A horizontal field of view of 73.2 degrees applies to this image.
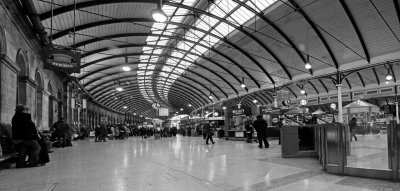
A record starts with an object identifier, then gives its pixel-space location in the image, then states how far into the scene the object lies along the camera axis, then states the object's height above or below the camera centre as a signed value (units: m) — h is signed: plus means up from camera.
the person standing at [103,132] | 22.22 -1.77
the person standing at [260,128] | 11.78 -0.87
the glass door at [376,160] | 4.42 -1.17
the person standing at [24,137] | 6.49 -0.63
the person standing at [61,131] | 13.77 -1.02
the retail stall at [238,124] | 18.13 -1.18
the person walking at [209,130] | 15.52 -1.22
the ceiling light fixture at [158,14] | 7.29 +2.60
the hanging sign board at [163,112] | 32.88 -0.28
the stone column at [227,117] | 19.63 -0.61
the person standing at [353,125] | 14.89 -1.00
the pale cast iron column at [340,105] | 19.64 +0.16
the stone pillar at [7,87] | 8.75 +0.86
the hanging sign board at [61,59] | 10.27 +2.04
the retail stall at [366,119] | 24.67 -1.23
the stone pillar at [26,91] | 11.62 +0.94
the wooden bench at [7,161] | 6.38 -1.24
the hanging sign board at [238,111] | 18.20 -0.20
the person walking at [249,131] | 15.80 -1.34
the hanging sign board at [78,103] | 24.43 +0.73
